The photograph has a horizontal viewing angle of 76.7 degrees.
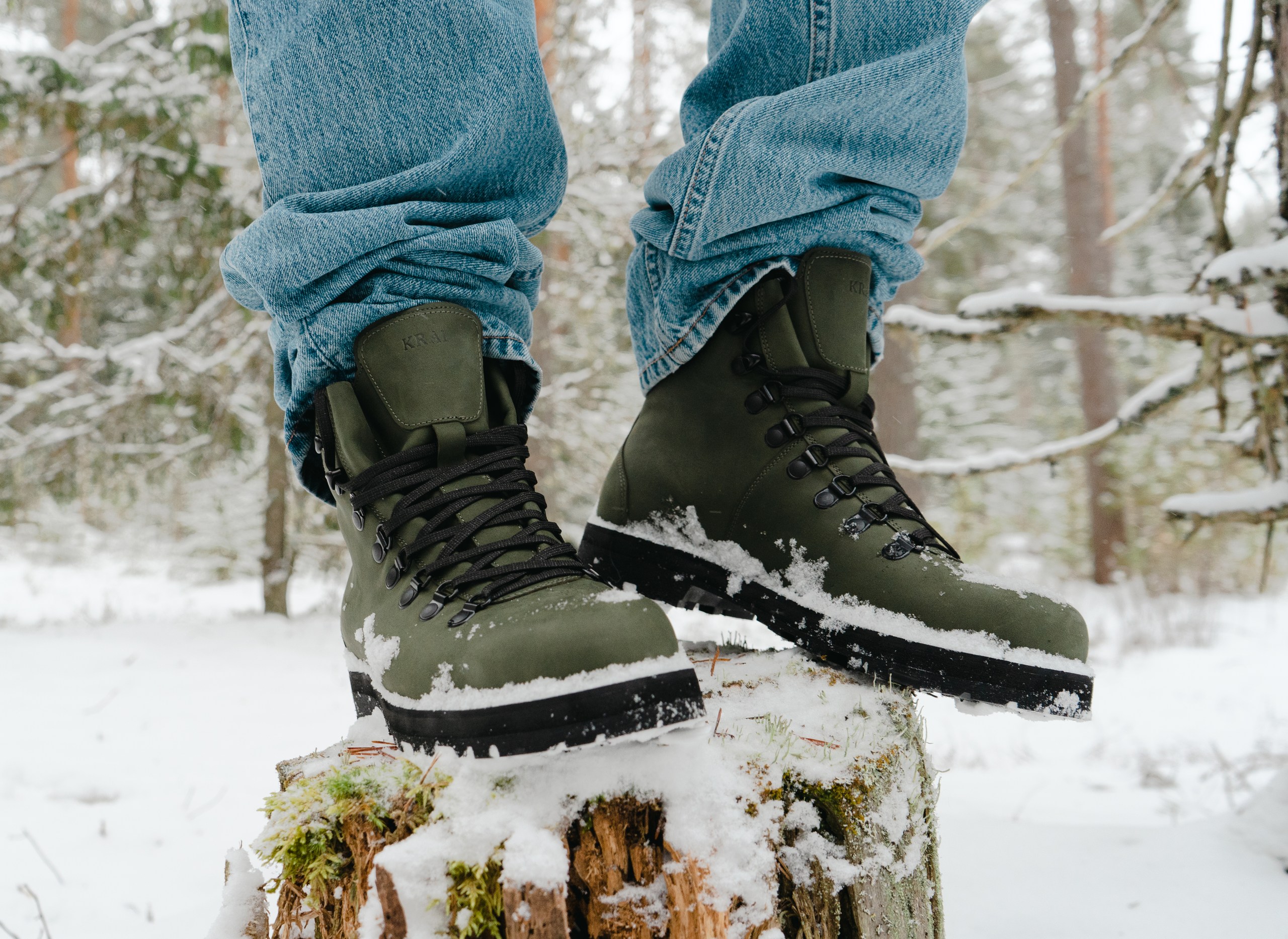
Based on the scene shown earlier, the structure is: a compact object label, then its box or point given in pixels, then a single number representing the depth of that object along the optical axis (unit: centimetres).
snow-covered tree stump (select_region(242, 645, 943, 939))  76
